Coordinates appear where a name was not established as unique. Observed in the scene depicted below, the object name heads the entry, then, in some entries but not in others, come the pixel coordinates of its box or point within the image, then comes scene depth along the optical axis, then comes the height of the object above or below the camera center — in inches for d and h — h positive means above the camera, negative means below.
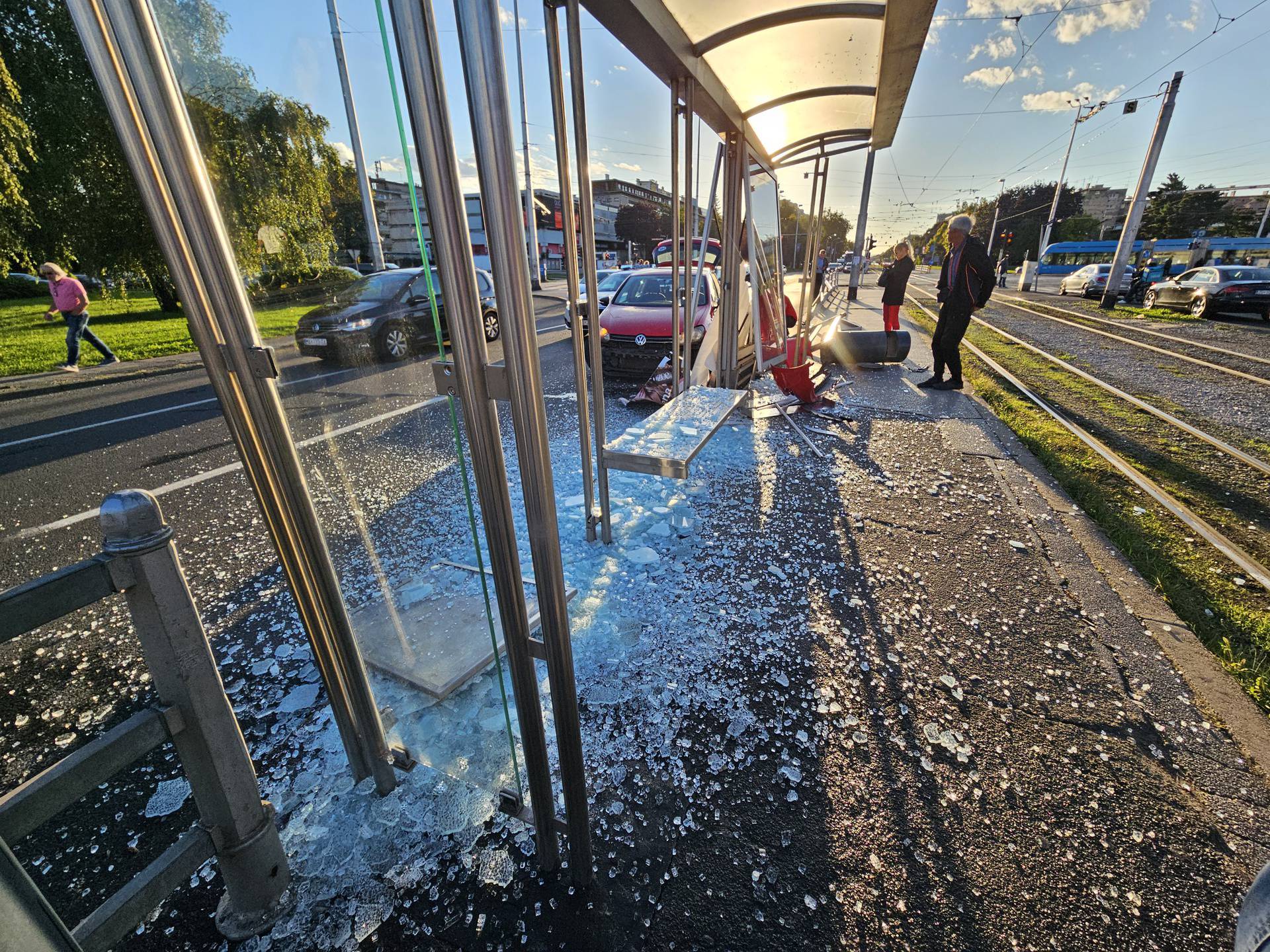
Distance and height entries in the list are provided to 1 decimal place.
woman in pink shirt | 315.0 -6.8
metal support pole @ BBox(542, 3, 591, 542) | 90.1 +5.9
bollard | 320.2 -53.2
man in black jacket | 236.5 -14.6
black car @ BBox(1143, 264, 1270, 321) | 537.6 -53.7
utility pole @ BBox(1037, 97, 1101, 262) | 1172.0 +65.6
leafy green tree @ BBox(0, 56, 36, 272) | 337.4 +82.1
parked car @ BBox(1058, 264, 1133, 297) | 802.8 -56.4
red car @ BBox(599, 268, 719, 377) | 269.6 -31.8
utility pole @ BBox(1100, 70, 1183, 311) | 518.3 +33.2
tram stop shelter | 44.9 -66.6
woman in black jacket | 355.9 -21.6
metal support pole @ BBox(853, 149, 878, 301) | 593.0 +15.3
